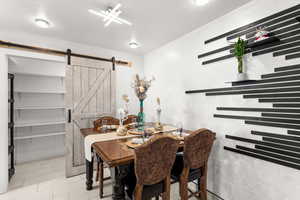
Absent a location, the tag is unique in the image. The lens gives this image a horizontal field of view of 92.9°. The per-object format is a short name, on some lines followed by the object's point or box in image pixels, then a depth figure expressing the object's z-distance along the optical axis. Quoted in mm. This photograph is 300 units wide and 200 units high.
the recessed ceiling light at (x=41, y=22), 2104
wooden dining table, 1271
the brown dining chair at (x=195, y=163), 1561
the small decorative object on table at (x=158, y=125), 2352
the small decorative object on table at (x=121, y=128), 2000
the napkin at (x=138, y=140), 1651
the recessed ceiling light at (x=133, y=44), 2982
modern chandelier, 1720
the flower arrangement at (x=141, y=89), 2373
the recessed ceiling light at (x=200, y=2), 1737
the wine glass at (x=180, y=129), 2091
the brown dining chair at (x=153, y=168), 1263
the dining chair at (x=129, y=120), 3139
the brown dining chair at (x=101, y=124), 2104
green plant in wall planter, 1723
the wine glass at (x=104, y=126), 2379
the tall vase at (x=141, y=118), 2452
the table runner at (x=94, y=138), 1839
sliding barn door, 2840
